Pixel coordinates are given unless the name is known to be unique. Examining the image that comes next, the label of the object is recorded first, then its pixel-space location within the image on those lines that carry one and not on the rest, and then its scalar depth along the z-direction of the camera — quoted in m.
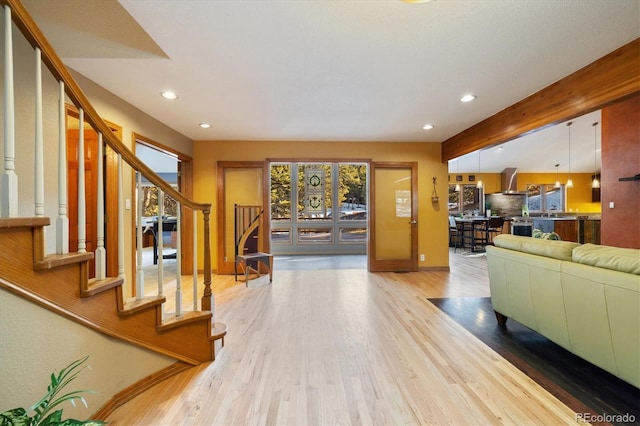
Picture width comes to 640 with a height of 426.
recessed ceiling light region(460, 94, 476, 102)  2.98
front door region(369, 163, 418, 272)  5.08
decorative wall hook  5.11
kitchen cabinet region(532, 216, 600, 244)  6.02
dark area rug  1.59
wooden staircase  1.13
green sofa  1.56
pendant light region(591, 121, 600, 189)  7.39
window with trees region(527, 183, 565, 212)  10.19
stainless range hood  9.77
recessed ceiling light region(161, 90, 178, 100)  2.89
